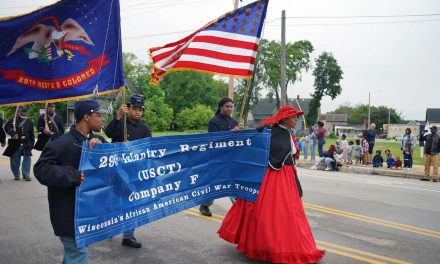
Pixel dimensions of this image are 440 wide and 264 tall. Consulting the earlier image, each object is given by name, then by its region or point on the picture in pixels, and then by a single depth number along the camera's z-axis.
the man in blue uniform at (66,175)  3.07
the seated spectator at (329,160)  16.02
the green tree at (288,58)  62.44
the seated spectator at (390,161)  16.22
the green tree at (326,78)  74.62
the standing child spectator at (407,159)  16.14
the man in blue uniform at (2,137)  10.32
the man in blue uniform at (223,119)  6.23
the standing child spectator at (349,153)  17.62
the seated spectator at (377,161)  16.58
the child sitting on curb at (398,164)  16.15
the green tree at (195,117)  64.62
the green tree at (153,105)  58.86
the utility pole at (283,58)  20.45
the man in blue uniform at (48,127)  10.27
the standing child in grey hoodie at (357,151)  17.39
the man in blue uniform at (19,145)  10.52
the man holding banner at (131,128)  5.08
